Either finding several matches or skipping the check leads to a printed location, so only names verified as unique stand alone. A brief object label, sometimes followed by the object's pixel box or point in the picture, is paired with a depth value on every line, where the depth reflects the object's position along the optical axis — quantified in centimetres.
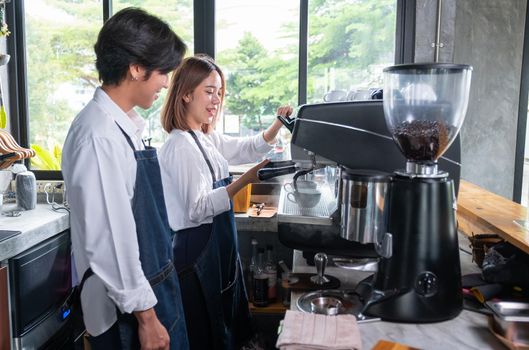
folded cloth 94
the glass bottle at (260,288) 246
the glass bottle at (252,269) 254
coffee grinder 108
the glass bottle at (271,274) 249
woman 174
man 114
